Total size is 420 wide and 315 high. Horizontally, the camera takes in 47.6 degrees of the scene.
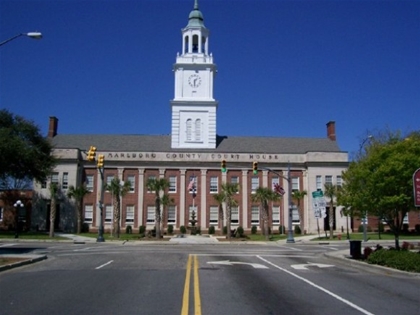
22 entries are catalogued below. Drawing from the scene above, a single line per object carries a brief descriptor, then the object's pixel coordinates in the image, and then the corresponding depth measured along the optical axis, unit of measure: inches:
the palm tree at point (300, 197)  2170.5
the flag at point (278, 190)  1866.1
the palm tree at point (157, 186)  1866.4
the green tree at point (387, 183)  819.4
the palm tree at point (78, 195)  2138.4
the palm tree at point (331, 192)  1948.8
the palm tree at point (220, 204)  2074.3
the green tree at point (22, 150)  1815.9
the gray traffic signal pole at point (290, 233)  1585.9
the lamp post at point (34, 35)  706.2
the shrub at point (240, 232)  2096.9
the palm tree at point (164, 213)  2249.0
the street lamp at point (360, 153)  1336.9
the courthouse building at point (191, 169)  2324.1
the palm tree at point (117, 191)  1899.6
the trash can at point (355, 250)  877.8
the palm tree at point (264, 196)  1907.1
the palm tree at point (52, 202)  1881.2
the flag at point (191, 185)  2112.2
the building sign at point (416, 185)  668.1
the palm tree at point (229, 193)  1940.2
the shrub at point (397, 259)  673.6
